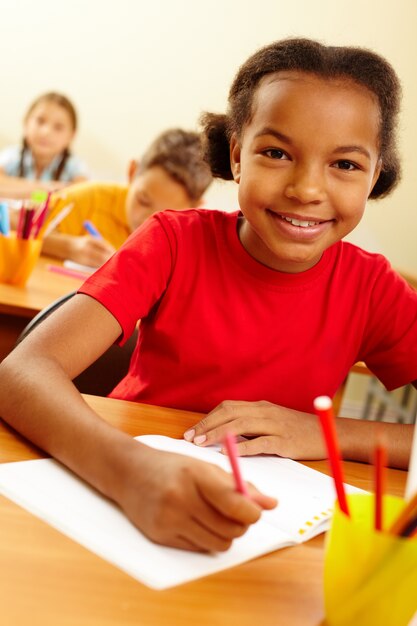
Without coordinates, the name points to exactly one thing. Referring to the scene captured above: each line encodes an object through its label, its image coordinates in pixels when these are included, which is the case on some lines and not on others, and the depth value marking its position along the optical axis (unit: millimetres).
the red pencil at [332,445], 539
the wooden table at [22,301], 1687
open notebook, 648
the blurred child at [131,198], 2348
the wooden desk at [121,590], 569
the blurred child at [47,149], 4797
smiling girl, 1013
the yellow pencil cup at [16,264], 1885
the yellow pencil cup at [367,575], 577
